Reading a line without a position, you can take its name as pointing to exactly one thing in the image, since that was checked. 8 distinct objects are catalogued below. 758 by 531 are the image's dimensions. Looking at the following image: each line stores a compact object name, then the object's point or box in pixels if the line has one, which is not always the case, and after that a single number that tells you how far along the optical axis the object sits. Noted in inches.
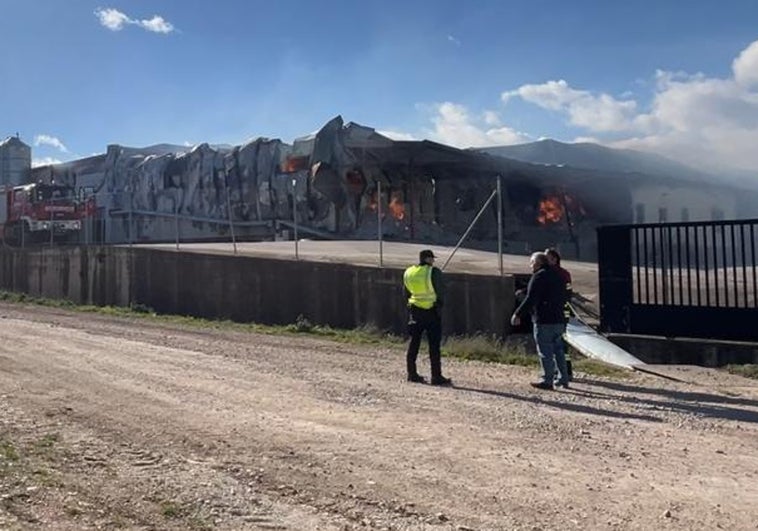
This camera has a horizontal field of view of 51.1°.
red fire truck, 1465.3
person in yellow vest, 416.2
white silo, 2365.9
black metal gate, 492.7
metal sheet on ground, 491.2
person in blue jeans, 401.4
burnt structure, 1550.2
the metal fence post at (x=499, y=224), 594.2
